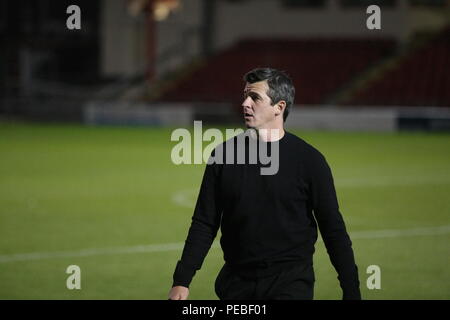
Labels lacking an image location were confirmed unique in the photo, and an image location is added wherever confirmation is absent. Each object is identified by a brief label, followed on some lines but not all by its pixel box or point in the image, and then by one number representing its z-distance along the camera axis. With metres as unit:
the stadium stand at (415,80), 73.87
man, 10.30
